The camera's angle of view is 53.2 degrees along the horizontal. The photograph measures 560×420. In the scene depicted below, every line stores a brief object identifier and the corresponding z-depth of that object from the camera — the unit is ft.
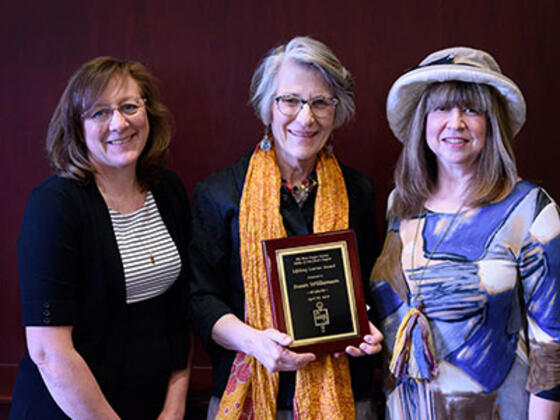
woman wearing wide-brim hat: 5.94
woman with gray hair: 6.41
